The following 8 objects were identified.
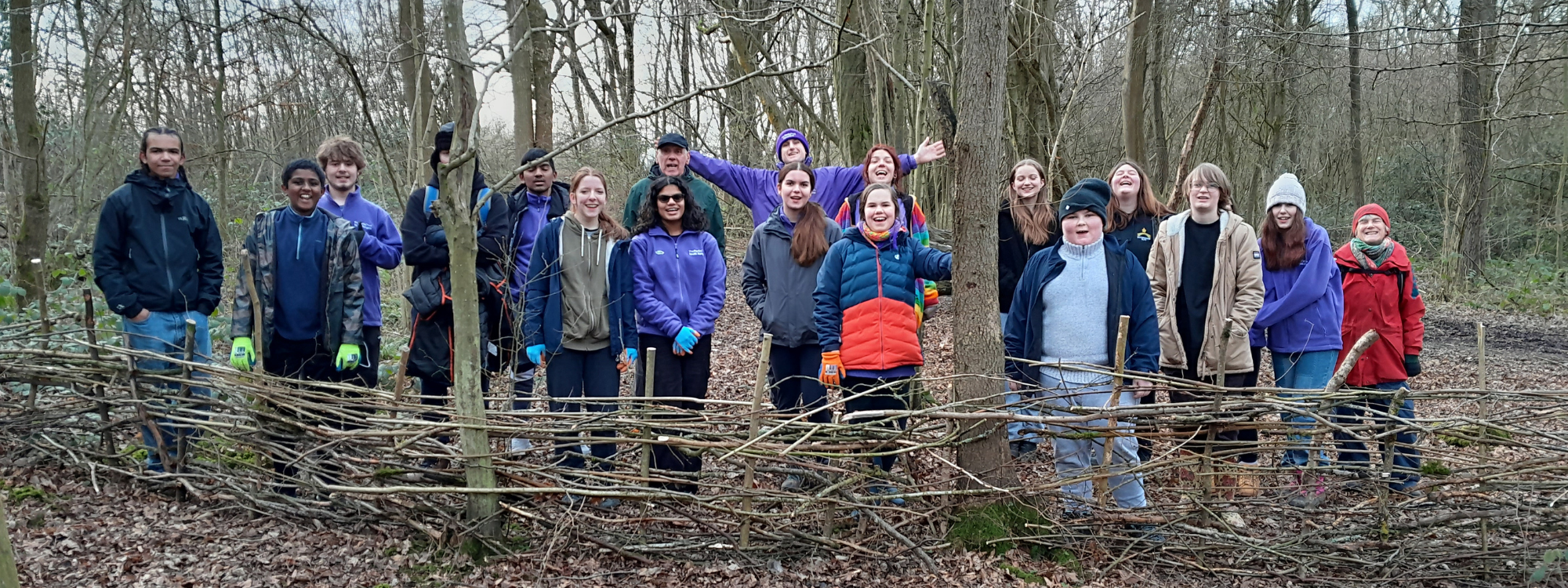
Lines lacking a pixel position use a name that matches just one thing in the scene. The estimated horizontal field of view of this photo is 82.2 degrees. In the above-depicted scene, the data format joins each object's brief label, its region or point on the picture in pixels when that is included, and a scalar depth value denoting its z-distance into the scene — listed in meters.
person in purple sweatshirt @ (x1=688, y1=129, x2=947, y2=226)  5.21
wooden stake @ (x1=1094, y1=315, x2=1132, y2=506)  3.53
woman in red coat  4.43
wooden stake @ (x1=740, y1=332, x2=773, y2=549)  3.40
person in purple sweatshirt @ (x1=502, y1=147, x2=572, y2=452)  4.43
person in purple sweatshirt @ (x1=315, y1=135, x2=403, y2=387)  4.32
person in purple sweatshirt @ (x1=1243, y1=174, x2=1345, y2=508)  4.30
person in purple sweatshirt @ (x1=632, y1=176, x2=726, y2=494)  4.16
